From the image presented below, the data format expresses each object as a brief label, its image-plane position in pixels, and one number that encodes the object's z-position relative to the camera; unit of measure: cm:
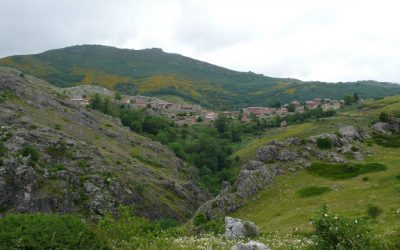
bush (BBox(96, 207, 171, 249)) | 2031
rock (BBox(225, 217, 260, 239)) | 2950
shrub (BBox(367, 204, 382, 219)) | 3316
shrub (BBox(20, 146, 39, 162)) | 7756
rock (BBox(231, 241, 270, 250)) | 1941
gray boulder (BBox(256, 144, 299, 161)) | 5369
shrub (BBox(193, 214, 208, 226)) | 4372
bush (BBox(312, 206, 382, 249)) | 1745
